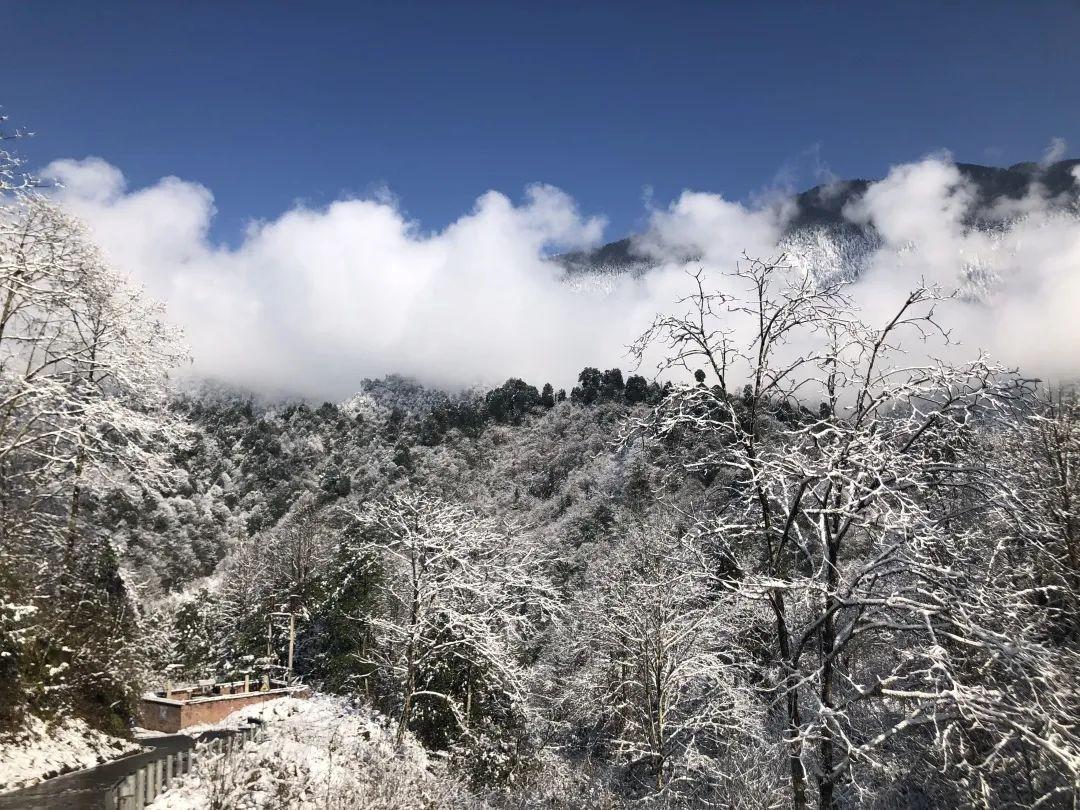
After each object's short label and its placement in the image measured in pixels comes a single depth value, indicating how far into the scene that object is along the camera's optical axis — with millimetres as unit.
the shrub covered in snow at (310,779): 8641
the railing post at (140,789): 9273
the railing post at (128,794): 9047
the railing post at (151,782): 9656
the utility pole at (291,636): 33469
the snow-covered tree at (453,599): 19094
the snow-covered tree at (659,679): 17094
